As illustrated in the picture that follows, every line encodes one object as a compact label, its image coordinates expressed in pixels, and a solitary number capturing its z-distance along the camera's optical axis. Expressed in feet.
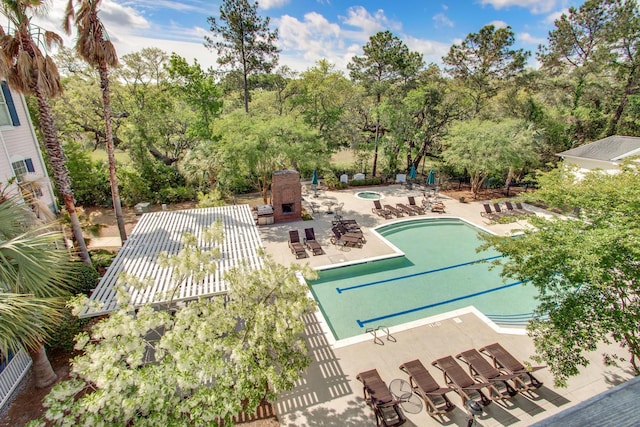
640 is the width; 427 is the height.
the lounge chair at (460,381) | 25.21
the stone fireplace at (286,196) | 61.21
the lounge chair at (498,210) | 68.48
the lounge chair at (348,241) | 53.67
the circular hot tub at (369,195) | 82.58
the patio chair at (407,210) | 69.26
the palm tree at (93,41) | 36.17
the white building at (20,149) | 38.45
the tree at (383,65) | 84.58
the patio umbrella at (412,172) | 90.34
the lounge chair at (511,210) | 68.13
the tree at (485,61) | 81.51
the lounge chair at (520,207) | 70.59
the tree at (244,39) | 70.49
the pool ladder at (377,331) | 32.07
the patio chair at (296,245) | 49.29
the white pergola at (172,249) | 26.99
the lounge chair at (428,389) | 24.57
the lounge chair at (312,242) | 50.95
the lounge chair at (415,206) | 69.72
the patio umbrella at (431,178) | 87.25
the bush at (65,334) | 29.17
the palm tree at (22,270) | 16.42
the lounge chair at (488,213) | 66.08
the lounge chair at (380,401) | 23.26
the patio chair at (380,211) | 67.46
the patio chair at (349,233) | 54.49
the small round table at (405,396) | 24.64
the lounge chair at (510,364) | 26.32
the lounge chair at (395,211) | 67.94
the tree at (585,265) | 21.03
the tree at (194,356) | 14.33
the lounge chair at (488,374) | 25.76
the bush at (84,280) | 35.73
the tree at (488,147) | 71.56
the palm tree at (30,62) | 30.71
